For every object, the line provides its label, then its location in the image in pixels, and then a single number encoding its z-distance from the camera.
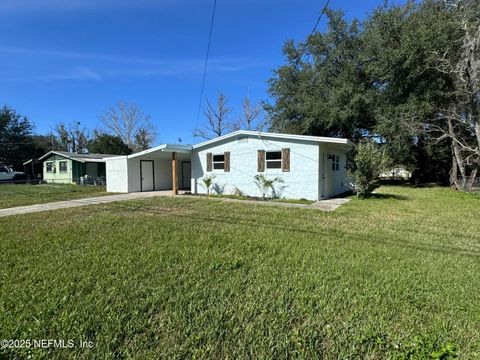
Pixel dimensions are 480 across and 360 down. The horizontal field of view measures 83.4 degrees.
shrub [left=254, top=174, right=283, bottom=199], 12.21
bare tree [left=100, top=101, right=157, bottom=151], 40.12
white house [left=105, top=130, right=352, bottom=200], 11.59
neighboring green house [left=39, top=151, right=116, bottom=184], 22.70
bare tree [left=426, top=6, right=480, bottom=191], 14.08
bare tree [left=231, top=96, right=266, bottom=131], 34.31
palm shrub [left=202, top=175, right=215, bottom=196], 13.71
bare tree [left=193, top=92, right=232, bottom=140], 33.94
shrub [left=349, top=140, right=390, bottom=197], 11.39
